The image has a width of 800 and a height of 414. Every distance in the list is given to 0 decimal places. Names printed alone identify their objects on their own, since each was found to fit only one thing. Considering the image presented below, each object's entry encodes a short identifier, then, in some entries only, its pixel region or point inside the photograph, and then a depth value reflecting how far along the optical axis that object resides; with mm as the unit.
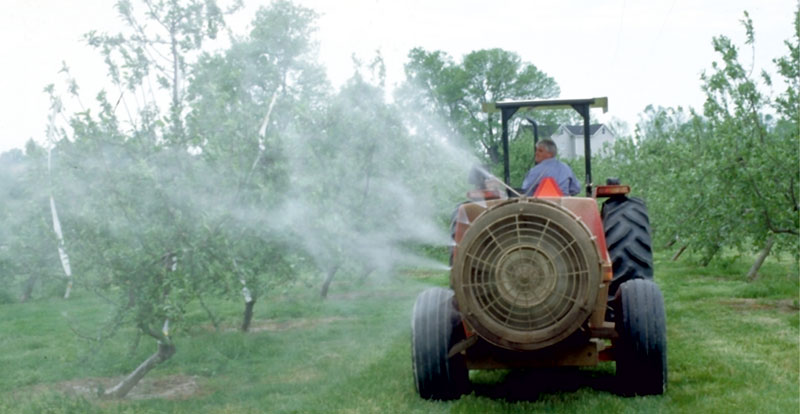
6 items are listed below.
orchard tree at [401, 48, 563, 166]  27250
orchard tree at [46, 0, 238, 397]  7562
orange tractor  5875
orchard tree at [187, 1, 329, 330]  8047
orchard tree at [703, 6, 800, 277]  11477
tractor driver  7456
